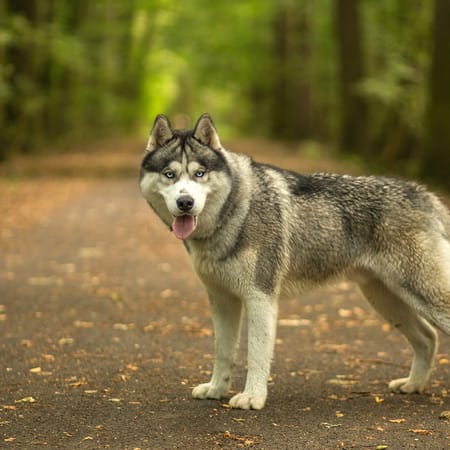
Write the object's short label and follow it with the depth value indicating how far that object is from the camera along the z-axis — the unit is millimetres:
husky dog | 5742
